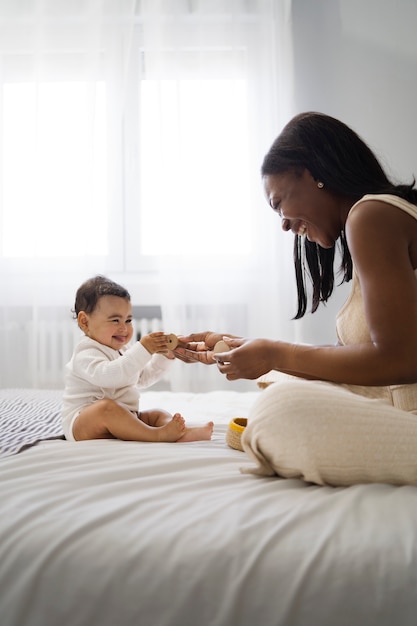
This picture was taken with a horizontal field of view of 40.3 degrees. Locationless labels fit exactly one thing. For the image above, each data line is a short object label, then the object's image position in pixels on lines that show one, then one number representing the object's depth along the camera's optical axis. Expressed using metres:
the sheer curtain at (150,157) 3.14
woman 0.86
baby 1.29
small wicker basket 1.18
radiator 3.15
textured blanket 1.19
